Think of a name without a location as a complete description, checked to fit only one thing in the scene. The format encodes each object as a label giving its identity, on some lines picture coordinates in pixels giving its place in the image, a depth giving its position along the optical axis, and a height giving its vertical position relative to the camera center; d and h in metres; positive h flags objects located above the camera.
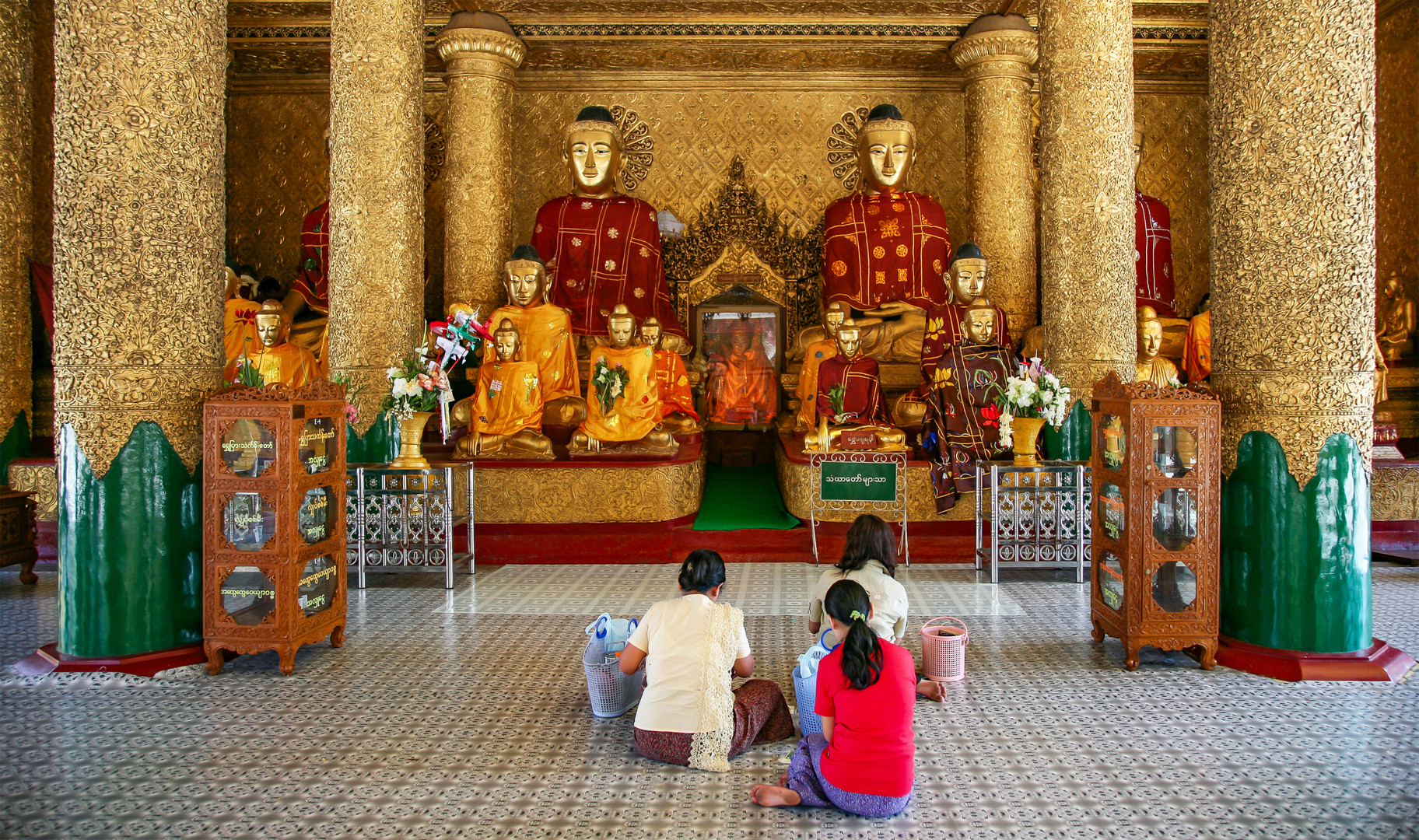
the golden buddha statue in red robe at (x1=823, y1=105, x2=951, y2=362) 8.99 +1.99
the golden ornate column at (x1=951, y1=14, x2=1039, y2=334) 8.47 +2.76
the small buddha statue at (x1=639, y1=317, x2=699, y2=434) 7.57 +0.24
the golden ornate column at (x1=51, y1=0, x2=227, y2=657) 3.49 +0.46
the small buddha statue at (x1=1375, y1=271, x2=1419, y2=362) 7.75 +0.88
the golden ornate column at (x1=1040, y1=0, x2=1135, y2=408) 5.89 +1.60
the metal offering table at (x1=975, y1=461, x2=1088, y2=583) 5.23 -0.58
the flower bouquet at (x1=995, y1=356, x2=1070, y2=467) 5.42 +0.09
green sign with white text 5.78 -0.42
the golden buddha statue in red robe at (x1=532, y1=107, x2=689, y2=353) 9.06 +1.82
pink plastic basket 3.32 -0.93
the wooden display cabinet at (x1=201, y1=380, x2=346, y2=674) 3.57 -0.44
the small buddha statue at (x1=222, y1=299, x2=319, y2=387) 7.46 +0.61
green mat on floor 6.34 -0.66
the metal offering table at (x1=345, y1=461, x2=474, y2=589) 5.25 -0.58
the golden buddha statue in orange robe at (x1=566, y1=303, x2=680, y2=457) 6.53 +0.10
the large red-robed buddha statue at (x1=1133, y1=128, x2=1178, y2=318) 9.37 +1.85
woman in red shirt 2.17 -0.80
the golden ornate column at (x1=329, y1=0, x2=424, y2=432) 6.02 +1.65
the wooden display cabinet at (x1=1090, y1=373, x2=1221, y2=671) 3.55 -0.43
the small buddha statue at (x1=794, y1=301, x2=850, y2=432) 7.33 +0.51
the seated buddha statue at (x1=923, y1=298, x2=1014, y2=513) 5.89 +0.06
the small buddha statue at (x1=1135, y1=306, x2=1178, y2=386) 6.90 +0.56
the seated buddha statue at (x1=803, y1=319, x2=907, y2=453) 6.67 +0.26
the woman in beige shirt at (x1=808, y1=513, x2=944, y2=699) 2.97 -0.55
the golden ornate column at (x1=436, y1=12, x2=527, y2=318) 8.27 +2.57
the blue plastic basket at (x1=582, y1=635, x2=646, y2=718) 2.97 -0.93
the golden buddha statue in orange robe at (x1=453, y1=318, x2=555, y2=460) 6.38 +0.11
